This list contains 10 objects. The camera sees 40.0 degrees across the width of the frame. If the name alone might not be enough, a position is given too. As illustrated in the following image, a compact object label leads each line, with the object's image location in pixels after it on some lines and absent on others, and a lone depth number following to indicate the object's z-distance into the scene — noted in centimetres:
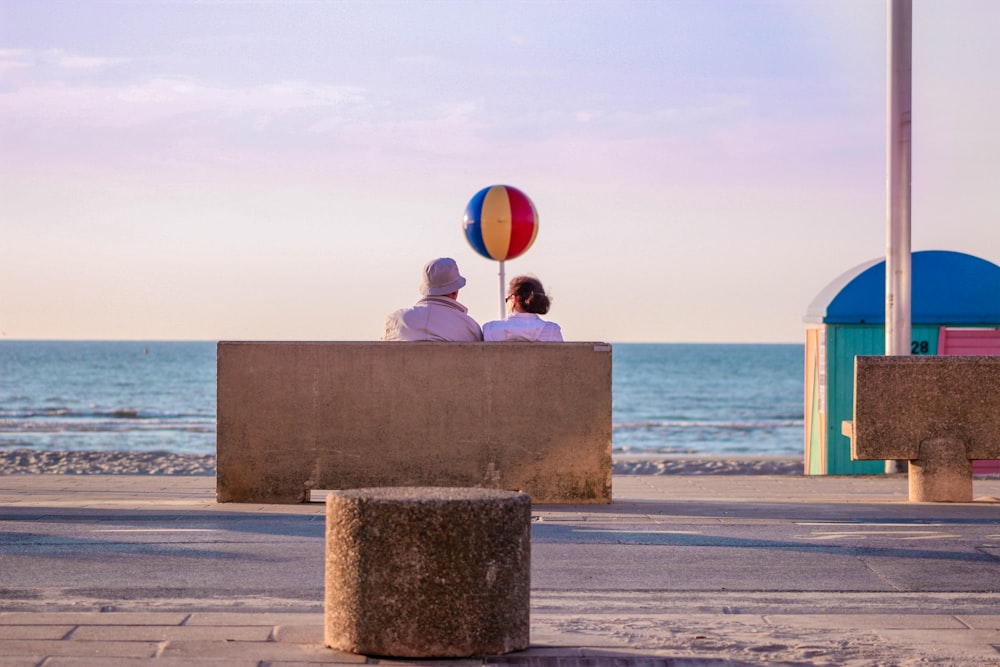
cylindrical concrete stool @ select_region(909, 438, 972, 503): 1048
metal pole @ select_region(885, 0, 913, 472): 1419
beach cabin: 1581
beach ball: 1285
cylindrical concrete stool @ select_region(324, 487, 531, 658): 496
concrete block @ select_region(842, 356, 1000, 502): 1030
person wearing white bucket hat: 1016
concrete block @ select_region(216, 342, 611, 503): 999
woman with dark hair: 1020
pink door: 1586
